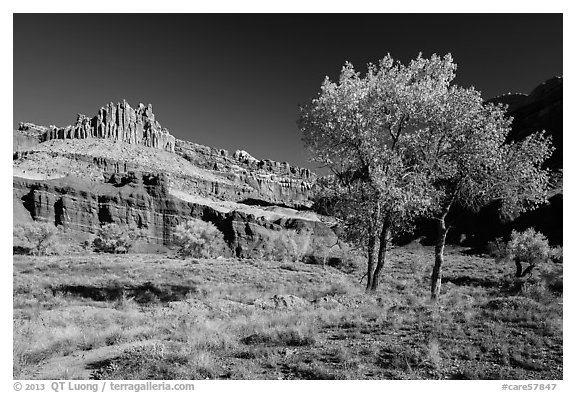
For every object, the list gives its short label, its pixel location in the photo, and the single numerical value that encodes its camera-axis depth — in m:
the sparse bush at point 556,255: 42.48
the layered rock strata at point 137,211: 123.56
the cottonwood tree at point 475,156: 15.51
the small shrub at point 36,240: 55.25
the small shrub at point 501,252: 43.86
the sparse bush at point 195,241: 69.88
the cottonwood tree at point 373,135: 15.59
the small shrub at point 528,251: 40.44
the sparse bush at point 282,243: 99.94
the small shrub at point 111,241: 78.81
